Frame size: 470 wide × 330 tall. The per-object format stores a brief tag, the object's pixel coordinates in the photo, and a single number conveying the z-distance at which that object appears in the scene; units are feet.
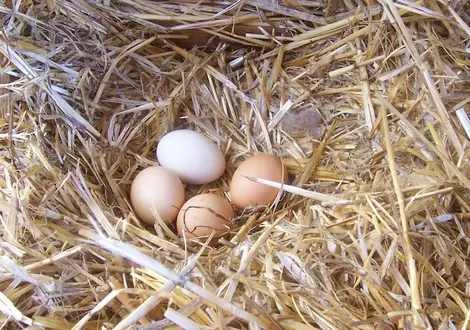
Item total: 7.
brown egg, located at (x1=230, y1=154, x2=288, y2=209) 1.90
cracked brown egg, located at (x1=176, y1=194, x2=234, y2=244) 1.85
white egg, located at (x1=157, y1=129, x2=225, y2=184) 1.96
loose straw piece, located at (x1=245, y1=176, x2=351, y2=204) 1.76
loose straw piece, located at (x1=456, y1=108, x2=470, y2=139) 1.79
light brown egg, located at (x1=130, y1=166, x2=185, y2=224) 1.89
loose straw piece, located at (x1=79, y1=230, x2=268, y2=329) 1.49
